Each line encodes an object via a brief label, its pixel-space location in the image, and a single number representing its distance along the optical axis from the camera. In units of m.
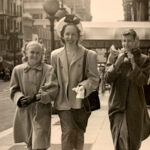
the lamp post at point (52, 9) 14.71
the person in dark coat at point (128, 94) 6.27
